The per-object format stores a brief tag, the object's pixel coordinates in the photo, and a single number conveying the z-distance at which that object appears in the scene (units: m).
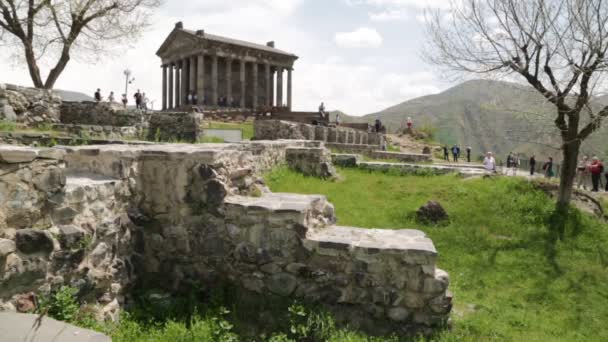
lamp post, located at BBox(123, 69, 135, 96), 29.12
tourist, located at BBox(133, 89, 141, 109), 28.00
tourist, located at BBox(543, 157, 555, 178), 18.64
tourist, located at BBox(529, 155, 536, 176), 20.26
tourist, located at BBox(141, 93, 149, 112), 28.06
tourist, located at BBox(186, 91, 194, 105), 38.09
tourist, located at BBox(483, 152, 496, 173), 15.35
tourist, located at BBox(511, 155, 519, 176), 21.24
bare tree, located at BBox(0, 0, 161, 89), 19.09
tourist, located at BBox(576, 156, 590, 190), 16.13
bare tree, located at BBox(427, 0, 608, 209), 9.37
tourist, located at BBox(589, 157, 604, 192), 14.50
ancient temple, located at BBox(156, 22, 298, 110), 40.28
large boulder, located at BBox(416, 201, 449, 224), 9.04
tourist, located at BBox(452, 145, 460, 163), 25.11
